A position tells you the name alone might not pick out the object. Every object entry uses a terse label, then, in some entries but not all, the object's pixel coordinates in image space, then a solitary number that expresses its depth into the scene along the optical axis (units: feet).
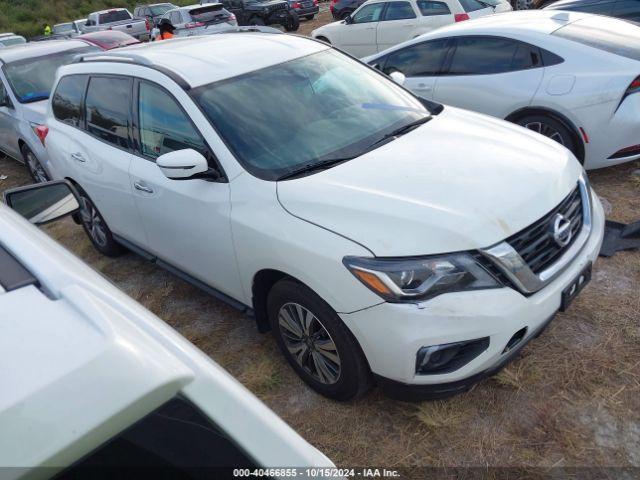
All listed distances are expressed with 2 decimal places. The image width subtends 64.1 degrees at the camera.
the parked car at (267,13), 63.26
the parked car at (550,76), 13.98
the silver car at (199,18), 50.80
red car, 28.78
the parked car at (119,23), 67.00
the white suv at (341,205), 7.24
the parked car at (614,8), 21.06
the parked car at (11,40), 63.41
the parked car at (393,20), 30.19
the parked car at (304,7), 67.77
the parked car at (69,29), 73.77
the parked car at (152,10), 73.20
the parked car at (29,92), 19.80
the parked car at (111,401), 3.01
